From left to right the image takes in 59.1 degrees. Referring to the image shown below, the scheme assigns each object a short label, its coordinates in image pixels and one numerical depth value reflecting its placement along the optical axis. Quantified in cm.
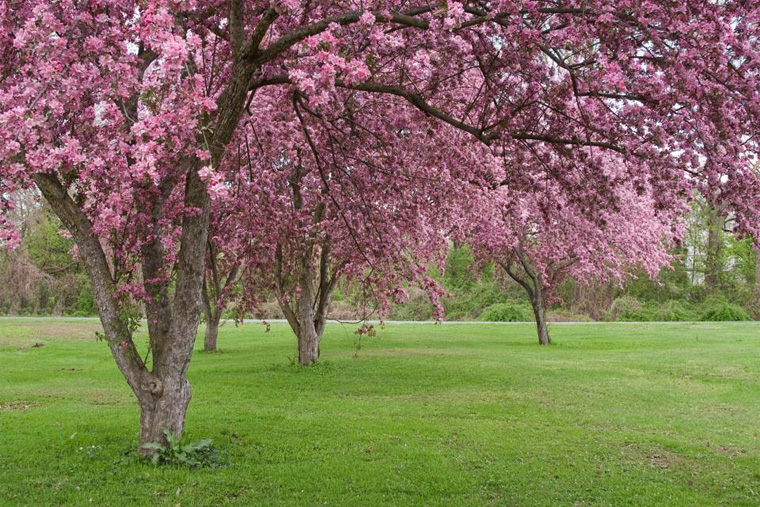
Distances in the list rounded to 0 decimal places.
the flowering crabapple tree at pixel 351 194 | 978
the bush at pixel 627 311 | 3734
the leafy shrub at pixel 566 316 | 3675
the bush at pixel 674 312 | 3625
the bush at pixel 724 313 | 3556
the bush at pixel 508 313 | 3672
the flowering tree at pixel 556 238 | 927
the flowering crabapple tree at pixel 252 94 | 522
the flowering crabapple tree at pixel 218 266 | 1121
